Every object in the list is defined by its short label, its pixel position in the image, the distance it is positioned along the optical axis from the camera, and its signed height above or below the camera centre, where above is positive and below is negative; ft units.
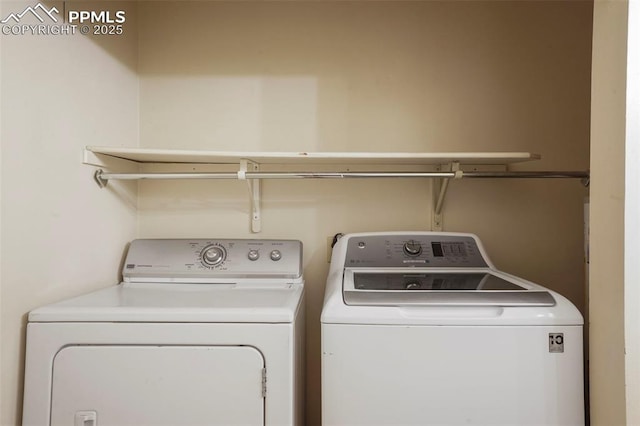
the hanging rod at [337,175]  4.56 +0.47
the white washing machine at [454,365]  3.17 -1.36
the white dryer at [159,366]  3.20 -1.40
